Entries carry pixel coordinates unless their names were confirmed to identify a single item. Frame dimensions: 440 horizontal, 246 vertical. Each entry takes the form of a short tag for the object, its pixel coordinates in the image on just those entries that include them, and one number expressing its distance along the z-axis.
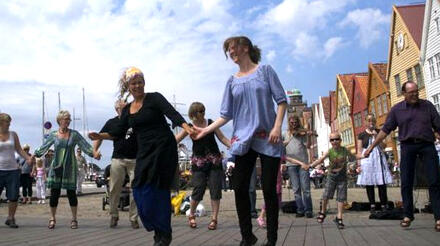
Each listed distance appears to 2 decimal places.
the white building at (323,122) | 83.87
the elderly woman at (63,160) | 8.59
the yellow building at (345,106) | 65.25
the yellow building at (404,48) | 40.34
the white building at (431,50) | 35.69
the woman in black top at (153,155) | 5.01
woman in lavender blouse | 4.98
